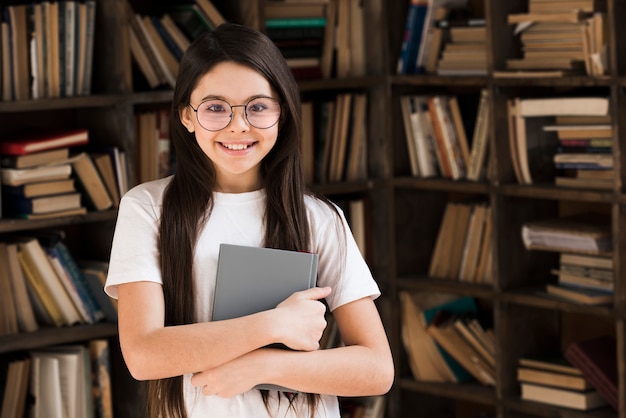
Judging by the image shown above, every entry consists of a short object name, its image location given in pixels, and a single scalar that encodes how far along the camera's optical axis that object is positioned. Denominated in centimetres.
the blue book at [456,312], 354
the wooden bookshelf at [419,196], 297
